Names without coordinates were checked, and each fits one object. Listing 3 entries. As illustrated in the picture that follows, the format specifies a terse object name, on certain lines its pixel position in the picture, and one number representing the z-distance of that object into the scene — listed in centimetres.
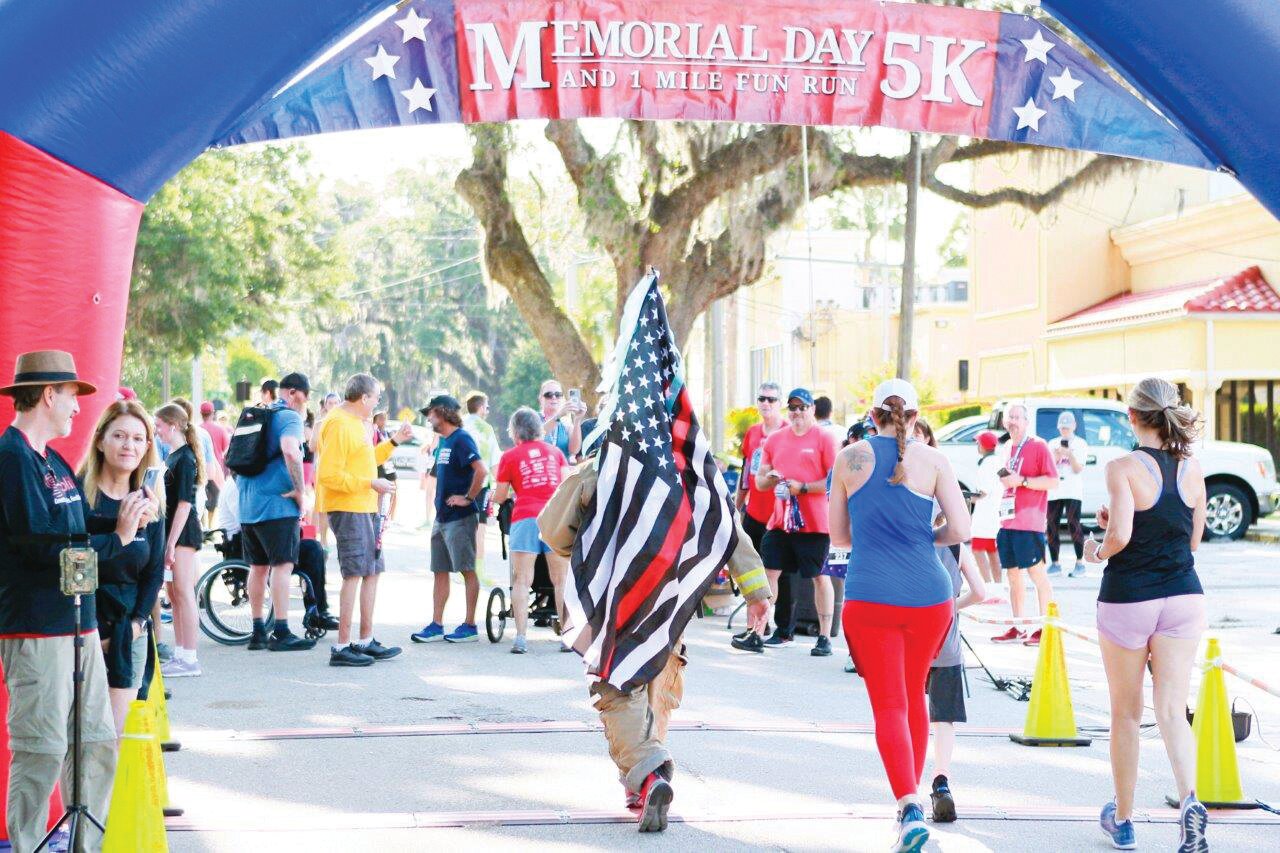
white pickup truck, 2162
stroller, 1211
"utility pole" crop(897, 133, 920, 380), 2373
